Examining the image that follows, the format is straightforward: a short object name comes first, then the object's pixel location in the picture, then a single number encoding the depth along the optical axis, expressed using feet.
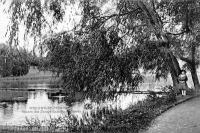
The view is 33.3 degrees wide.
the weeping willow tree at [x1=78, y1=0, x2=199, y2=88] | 52.19
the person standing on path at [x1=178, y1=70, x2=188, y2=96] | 60.44
